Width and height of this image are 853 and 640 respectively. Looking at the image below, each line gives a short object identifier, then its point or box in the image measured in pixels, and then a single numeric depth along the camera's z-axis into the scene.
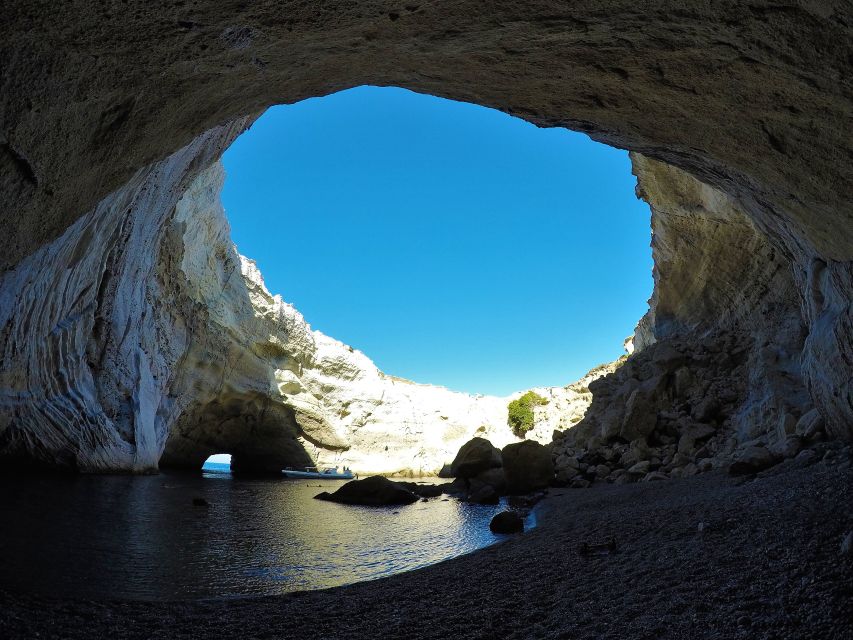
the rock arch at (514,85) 3.57
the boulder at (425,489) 21.68
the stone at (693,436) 16.98
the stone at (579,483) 17.95
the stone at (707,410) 18.27
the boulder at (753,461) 10.51
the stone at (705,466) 13.67
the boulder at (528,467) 19.53
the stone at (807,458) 8.68
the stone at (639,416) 20.02
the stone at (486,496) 18.06
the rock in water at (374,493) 18.72
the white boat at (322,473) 40.19
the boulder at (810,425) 9.88
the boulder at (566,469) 19.20
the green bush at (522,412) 49.31
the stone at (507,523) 11.60
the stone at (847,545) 4.36
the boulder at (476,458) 24.66
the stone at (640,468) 16.17
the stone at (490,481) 21.06
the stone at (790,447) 9.79
